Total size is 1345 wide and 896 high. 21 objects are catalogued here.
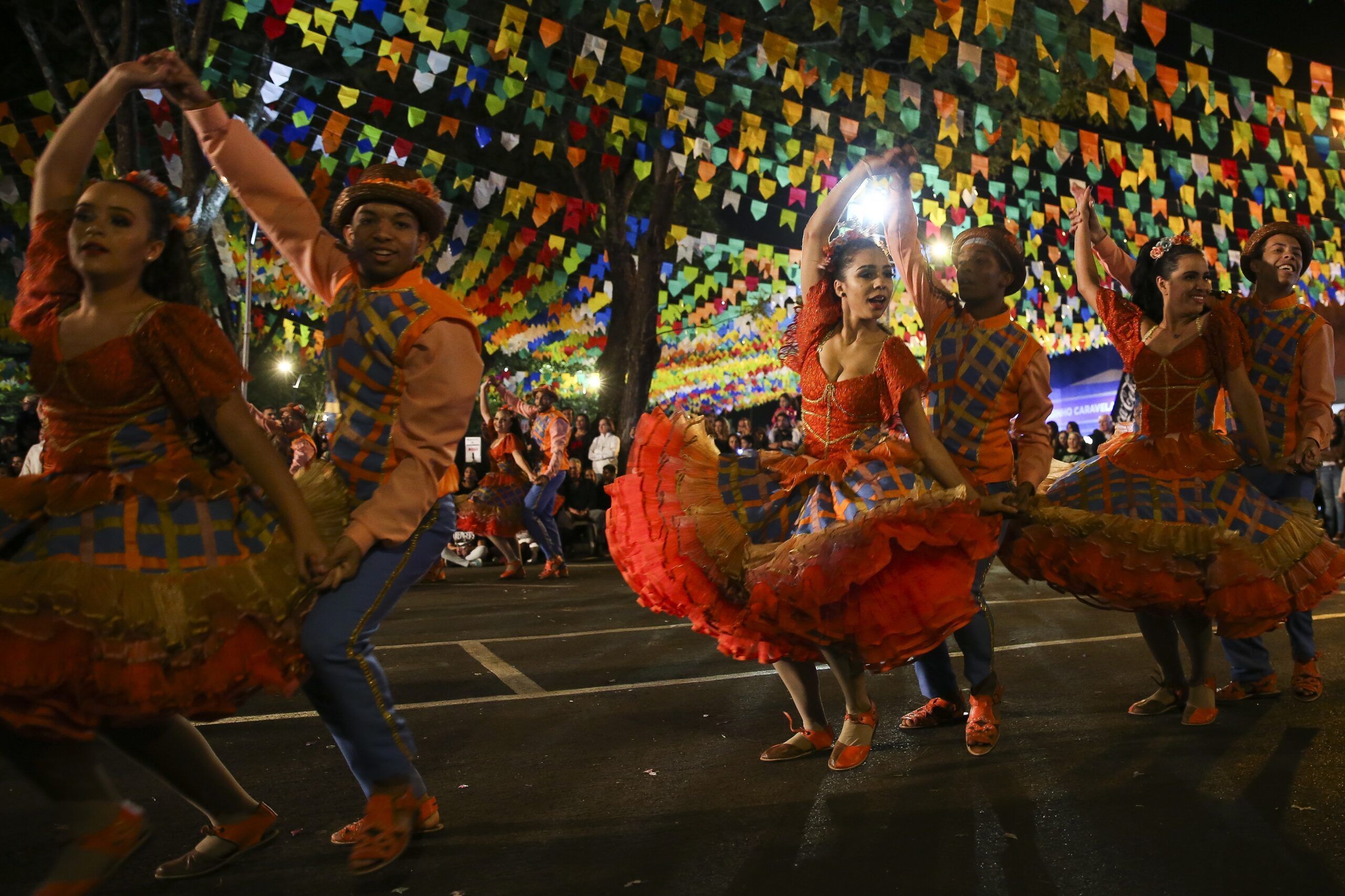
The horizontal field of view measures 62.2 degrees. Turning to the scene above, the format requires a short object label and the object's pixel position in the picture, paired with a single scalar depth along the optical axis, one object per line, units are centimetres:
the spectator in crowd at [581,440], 1524
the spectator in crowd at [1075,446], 1517
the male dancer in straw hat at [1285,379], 530
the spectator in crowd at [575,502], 1467
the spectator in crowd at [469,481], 1399
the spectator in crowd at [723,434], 1306
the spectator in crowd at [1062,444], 1709
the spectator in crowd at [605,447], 1555
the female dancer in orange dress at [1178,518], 449
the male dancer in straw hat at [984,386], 449
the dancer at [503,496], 1173
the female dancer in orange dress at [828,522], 375
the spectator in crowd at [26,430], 1248
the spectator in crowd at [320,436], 1187
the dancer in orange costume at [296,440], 1020
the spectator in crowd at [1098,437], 1725
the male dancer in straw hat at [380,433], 308
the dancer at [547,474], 1141
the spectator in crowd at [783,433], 1702
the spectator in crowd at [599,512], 1463
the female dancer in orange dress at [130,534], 262
